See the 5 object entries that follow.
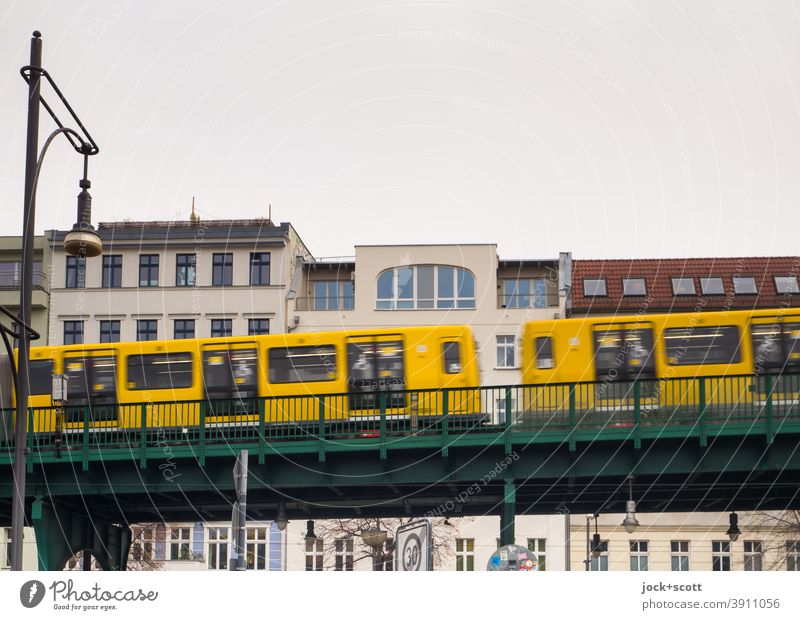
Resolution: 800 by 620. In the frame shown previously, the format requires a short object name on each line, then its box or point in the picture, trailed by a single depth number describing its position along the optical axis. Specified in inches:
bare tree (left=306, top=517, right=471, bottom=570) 2839.6
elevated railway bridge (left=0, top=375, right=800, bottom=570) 1449.3
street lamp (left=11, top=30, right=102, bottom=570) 880.9
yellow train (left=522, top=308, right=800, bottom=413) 1891.0
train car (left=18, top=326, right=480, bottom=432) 1930.4
